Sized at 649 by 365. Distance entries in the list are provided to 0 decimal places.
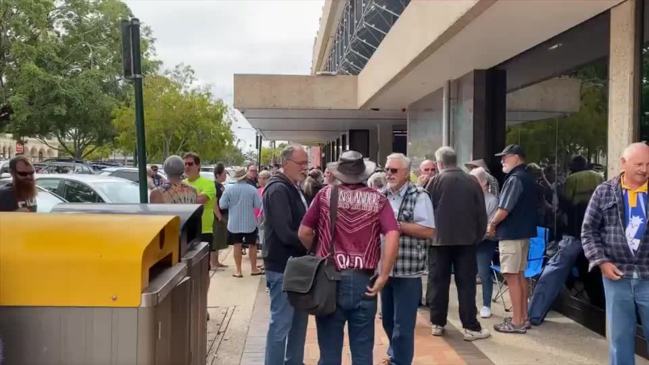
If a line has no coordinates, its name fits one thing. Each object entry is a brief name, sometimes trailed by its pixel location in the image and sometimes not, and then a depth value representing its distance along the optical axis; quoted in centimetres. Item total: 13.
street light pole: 642
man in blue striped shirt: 912
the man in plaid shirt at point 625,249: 406
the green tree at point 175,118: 3669
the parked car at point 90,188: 1012
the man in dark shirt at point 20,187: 538
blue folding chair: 696
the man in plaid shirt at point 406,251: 468
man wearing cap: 615
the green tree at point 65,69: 3244
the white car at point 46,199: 920
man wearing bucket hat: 387
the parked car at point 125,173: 1948
